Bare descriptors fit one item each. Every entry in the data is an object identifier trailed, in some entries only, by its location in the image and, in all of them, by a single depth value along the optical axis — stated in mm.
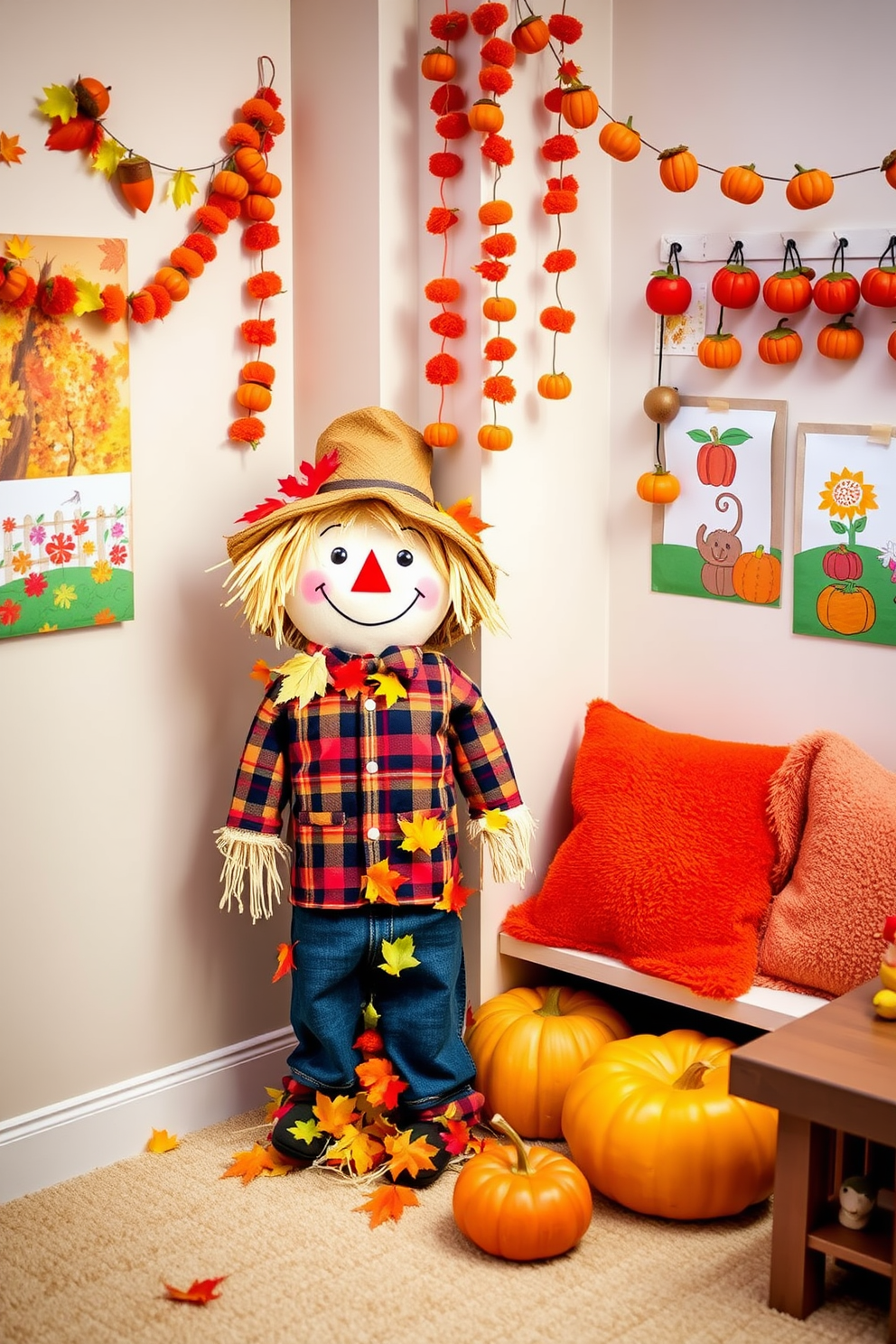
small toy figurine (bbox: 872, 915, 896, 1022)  2010
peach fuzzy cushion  2234
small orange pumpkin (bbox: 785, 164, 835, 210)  2264
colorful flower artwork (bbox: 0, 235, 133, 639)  2240
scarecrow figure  2320
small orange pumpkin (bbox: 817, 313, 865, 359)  2350
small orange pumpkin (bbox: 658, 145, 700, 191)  2369
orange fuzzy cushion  2410
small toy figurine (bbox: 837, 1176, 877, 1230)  1941
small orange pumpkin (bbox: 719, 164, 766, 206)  2330
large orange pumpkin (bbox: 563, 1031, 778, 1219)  2139
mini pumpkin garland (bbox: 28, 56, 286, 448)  2236
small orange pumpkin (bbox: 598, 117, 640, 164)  2389
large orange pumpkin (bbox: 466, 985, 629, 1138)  2451
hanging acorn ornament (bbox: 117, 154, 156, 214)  2307
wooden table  1835
